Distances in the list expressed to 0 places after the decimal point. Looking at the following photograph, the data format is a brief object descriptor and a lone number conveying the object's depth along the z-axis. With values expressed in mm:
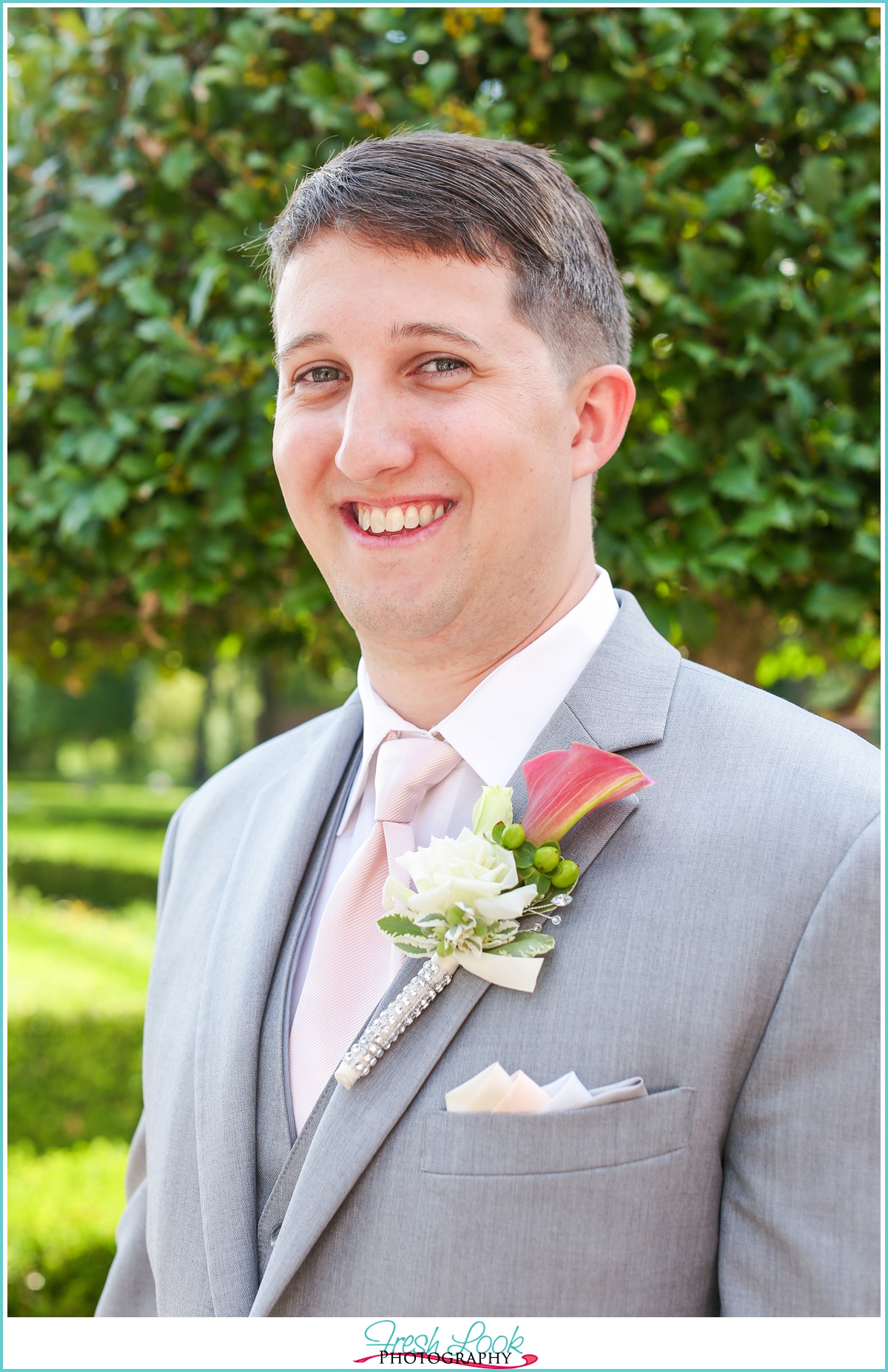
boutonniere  1490
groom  1396
